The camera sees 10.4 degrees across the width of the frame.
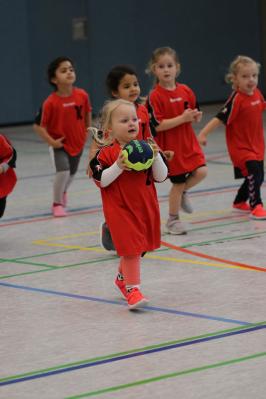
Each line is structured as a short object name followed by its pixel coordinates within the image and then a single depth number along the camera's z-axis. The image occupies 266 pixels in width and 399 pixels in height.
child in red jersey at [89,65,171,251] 10.45
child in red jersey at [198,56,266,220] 12.32
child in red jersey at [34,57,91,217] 13.38
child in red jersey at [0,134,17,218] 11.14
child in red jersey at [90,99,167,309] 8.43
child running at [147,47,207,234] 11.62
